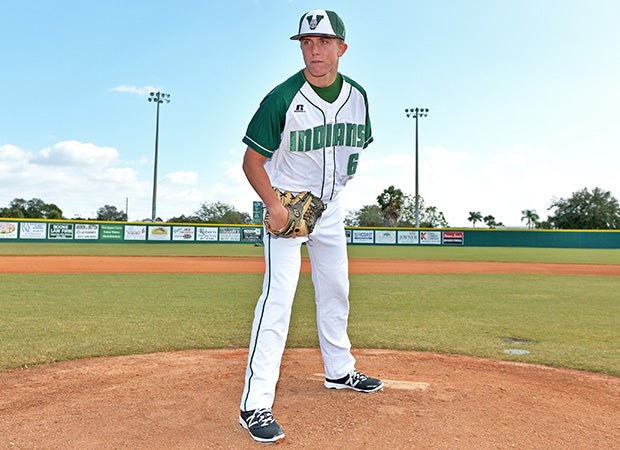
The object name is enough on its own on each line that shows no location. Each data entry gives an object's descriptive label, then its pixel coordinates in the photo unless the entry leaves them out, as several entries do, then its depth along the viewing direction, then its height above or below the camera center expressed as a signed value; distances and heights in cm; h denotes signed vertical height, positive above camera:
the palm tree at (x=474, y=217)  10238 +575
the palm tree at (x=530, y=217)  9030 +532
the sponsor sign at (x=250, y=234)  3428 +48
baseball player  262 +42
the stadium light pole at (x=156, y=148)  3719 +680
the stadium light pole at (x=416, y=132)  4260 +959
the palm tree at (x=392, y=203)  6506 +523
